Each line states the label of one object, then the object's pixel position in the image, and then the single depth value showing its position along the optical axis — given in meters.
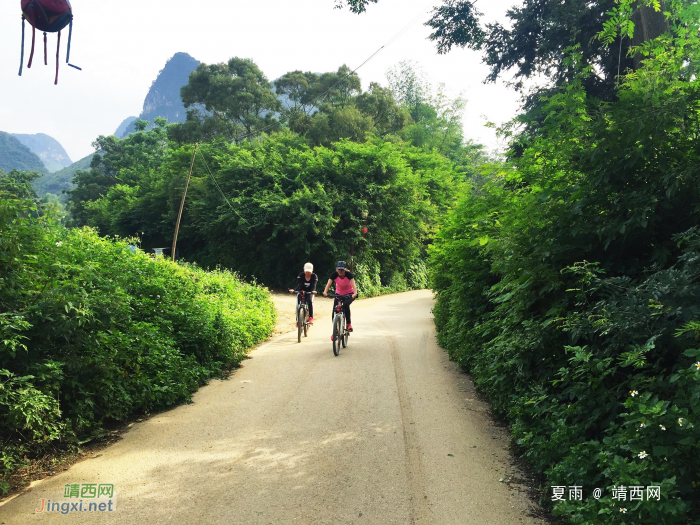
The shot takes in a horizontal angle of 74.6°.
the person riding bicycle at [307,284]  11.60
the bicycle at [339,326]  10.00
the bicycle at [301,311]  11.62
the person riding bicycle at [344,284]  10.56
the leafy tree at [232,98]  46.62
